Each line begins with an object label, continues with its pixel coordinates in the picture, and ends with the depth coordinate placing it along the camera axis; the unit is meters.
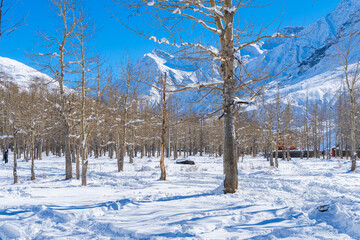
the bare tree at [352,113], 17.08
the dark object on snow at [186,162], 25.38
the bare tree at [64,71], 12.17
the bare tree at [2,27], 5.24
